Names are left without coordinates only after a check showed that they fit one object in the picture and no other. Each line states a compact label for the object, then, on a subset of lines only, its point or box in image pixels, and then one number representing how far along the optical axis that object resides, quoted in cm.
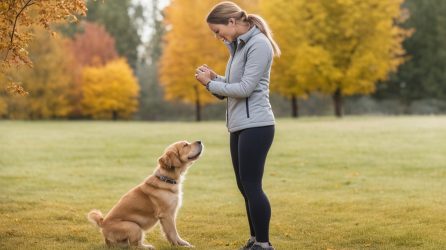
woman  614
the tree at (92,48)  5549
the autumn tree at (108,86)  5162
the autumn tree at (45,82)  4875
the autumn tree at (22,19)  764
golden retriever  709
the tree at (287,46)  3981
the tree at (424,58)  5478
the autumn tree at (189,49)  4203
